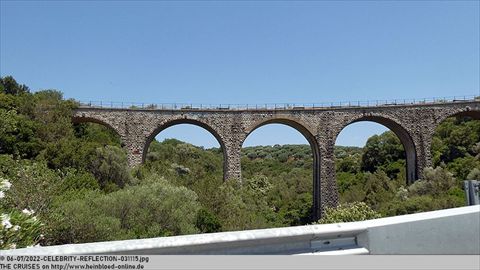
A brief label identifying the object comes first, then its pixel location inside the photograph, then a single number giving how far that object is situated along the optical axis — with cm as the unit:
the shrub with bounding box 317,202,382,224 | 1717
